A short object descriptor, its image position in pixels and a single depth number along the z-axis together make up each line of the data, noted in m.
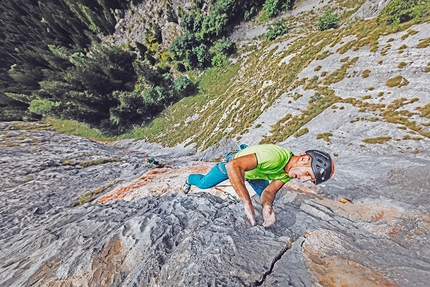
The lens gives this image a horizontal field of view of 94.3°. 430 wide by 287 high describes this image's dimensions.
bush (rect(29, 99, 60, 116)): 38.22
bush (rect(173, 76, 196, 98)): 28.97
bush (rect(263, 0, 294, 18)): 27.34
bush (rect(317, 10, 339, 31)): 21.09
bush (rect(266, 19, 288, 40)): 25.28
